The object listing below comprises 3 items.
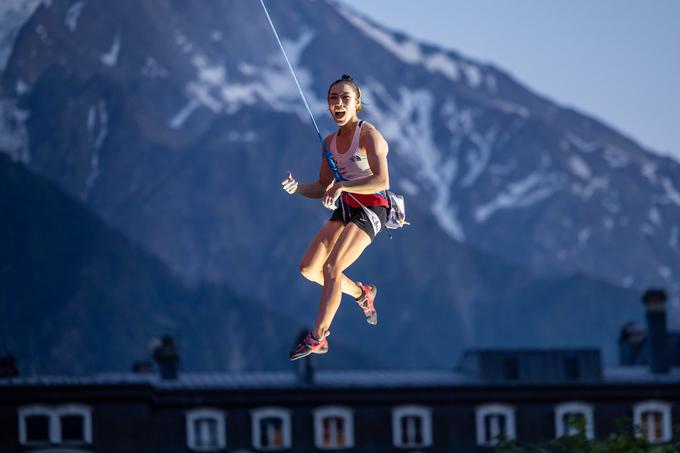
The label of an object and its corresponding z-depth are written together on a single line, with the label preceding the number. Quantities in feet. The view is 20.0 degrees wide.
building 416.67
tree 279.08
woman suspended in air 74.79
